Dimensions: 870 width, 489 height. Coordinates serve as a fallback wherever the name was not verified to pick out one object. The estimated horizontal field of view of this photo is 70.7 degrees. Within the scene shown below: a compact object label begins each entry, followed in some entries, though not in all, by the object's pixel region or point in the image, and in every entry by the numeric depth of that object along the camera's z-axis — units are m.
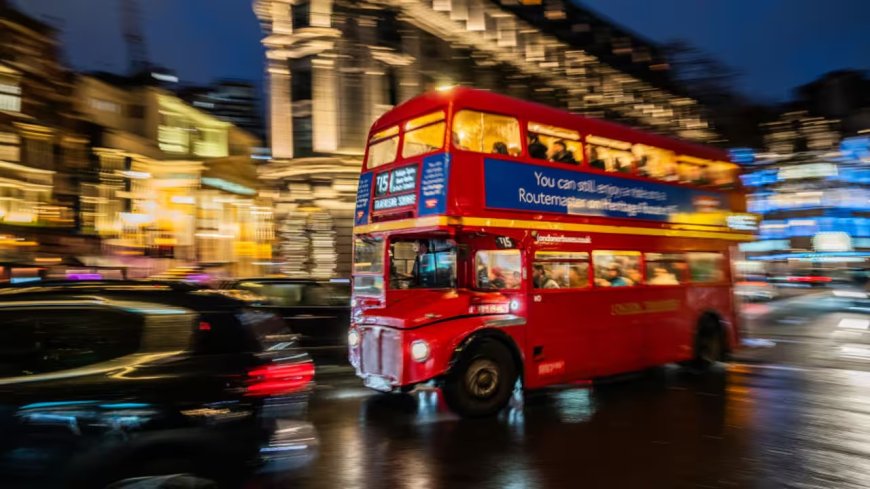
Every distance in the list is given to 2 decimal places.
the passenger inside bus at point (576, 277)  9.09
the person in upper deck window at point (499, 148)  8.32
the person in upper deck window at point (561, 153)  9.06
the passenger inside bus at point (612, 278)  9.55
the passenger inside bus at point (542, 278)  8.65
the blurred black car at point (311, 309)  11.84
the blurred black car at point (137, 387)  3.67
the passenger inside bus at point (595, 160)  9.59
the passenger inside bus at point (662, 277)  10.49
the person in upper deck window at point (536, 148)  8.73
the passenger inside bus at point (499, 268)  8.45
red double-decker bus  7.88
